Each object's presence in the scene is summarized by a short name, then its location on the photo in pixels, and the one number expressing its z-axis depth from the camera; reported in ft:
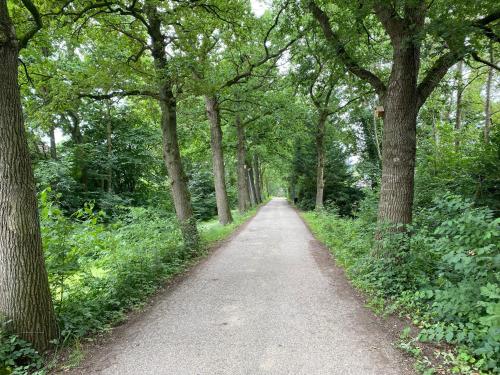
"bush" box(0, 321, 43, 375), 10.36
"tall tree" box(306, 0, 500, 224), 17.07
